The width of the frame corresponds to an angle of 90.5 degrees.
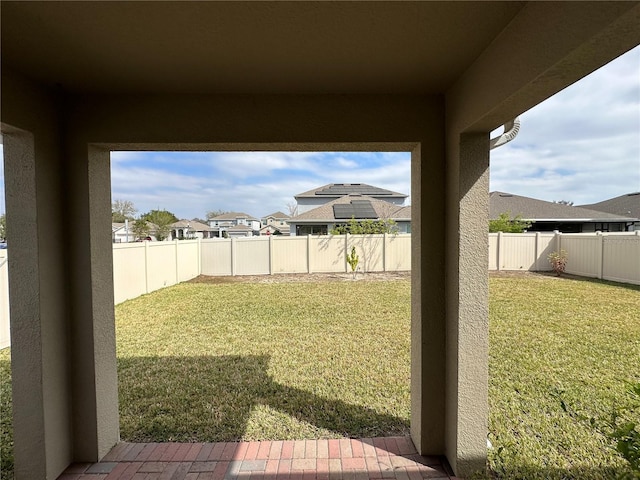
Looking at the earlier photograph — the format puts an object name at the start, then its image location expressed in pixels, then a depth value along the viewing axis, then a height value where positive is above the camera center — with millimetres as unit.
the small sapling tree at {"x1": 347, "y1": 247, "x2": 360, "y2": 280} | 12269 -1113
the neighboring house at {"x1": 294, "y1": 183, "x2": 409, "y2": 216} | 27516 +3209
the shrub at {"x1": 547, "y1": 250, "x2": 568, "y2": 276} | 11625 -1119
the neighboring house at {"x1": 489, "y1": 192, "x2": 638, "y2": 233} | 19703 +809
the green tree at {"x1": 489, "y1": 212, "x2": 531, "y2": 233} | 16328 +313
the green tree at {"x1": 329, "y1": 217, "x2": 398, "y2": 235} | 14617 +210
